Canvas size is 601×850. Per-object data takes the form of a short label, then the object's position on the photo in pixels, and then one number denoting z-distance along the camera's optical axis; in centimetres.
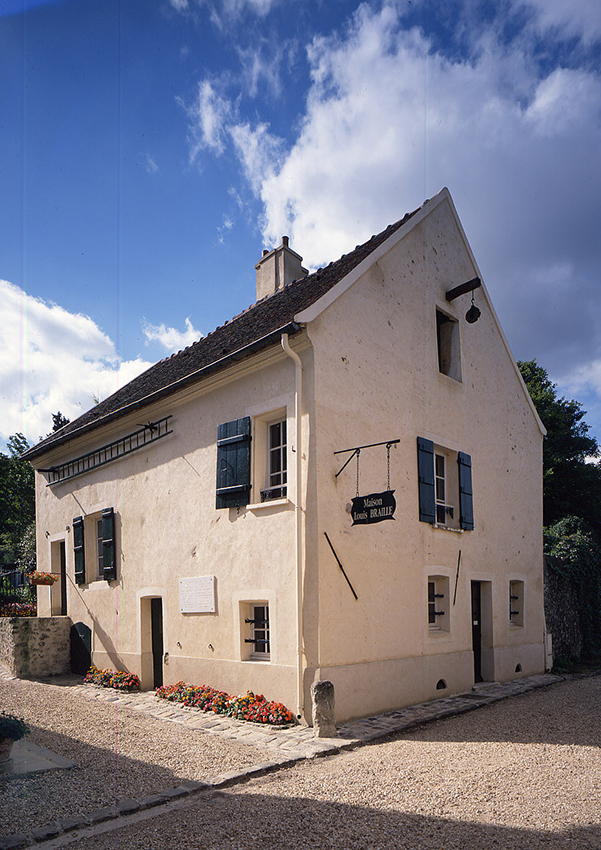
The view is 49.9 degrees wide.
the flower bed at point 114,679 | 1188
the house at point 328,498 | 906
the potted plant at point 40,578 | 1409
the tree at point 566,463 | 2347
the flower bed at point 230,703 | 862
